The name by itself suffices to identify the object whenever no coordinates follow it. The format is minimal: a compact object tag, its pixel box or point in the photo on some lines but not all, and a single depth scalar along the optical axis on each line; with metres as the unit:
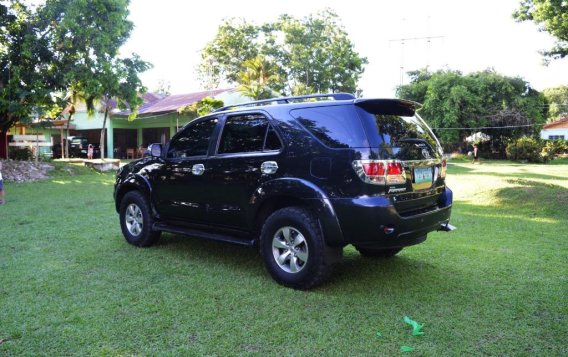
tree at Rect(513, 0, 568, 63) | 11.35
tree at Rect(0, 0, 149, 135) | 16.20
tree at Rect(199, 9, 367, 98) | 33.09
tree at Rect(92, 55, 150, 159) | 18.02
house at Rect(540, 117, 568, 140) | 49.00
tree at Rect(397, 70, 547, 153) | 33.69
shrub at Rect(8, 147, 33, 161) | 21.69
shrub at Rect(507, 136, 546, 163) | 31.34
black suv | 3.97
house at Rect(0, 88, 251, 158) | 29.70
